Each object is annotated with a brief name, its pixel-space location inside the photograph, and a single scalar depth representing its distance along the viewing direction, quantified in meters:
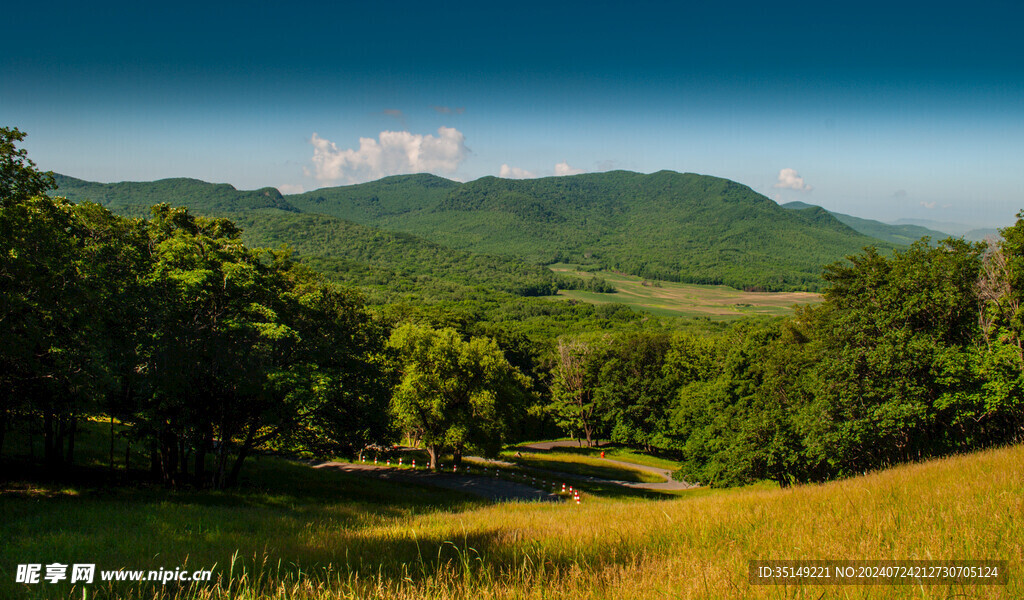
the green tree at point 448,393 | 31.03
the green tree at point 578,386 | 60.59
